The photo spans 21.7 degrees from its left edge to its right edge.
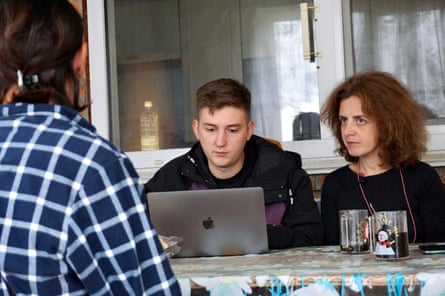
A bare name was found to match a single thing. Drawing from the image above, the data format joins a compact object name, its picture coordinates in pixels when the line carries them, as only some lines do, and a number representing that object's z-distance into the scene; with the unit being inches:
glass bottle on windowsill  226.9
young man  154.4
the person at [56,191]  58.1
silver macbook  123.2
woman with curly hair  153.7
